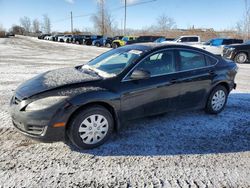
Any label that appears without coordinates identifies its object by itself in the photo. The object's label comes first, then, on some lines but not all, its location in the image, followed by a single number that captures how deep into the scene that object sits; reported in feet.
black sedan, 10.14
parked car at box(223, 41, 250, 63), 45.29
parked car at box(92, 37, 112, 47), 107.24
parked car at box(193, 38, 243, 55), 55.54
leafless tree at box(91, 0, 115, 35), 177.78
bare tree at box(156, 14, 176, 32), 234.38
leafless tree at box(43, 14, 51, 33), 380.37
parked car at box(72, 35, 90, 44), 132.40
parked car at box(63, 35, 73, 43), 150.92
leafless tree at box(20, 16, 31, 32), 416.05
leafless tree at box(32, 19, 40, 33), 412.81
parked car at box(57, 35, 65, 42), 165.33
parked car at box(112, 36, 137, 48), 92.73
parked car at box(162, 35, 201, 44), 69.57
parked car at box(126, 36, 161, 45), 90.63
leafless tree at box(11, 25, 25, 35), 380.68
